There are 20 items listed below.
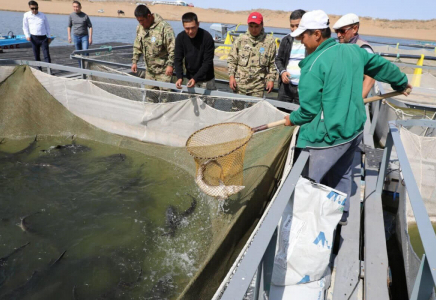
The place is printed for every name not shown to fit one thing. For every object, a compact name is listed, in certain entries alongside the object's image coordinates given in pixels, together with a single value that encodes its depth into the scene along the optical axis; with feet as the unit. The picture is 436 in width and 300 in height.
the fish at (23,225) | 13.20
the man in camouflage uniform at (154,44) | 18.79
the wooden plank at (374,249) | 8.07
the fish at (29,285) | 10.30
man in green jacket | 8.18
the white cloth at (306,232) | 7.80
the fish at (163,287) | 10.62
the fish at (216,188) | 10.91
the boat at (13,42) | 44.04
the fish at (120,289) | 10.52
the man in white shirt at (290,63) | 15.94
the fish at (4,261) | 10.93
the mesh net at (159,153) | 10.25
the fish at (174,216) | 13.40
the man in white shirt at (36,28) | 28.73
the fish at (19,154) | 18.19
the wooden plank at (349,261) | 8.46
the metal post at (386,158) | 10.59
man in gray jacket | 30.07
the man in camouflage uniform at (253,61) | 16.89
